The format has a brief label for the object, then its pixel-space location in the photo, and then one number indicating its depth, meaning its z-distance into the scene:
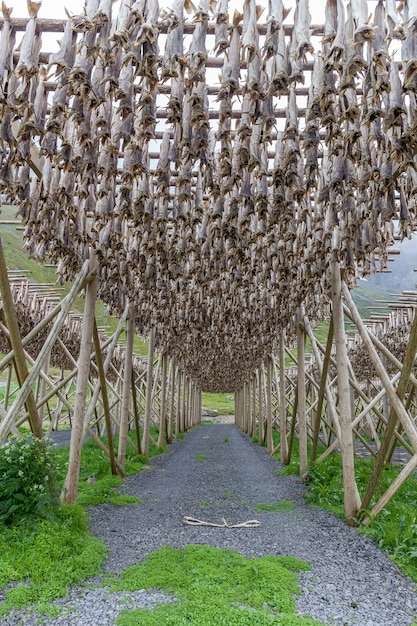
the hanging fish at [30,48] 3.96
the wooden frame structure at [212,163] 3.77
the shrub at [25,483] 5.61
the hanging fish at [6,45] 4.07
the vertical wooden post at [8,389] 13.92
